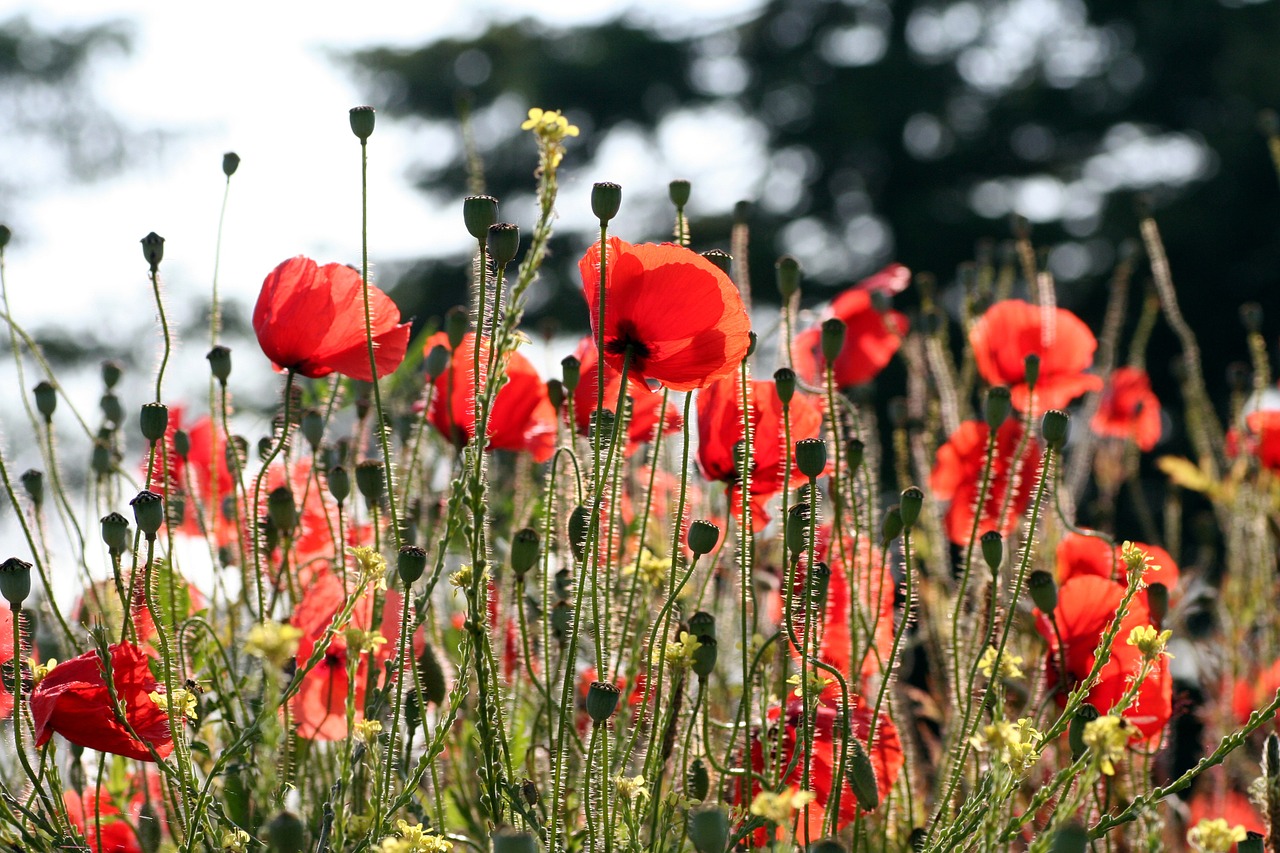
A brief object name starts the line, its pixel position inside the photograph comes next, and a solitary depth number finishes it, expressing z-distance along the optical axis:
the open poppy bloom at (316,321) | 2.33
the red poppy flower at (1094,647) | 2.30
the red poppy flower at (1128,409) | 3.28
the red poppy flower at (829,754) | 2.28
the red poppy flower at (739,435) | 2.36
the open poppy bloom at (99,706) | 2.20
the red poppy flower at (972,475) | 2.54
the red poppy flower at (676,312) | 2.26
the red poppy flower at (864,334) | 2.65
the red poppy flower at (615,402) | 2.36
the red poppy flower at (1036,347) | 2.60
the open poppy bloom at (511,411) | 2.40
